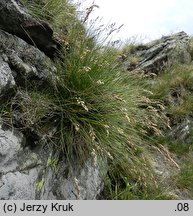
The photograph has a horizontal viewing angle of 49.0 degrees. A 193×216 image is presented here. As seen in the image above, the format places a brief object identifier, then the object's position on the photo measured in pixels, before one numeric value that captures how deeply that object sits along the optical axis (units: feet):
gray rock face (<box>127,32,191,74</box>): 14.27
